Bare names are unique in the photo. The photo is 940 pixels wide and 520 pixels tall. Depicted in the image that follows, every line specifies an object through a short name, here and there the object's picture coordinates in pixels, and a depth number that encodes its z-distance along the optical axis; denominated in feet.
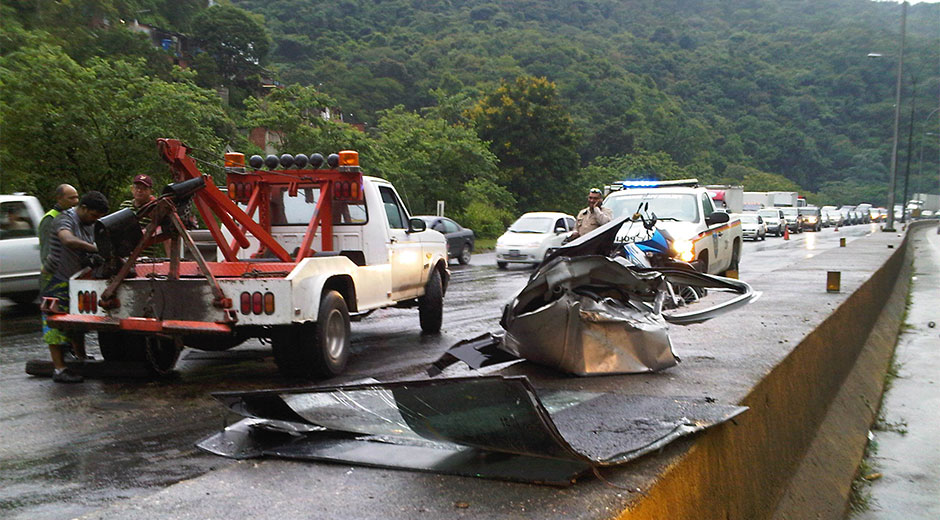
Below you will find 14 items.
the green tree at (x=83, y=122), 61.62
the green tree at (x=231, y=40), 227.61
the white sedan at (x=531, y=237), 80.43
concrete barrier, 11.81
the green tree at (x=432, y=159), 125.70
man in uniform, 43.50
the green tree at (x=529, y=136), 171.83
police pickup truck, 48.37
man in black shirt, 26.09
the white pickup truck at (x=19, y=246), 41.91
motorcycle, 26.13
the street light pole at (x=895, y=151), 149.79
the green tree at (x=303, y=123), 97.45
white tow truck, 24.56
